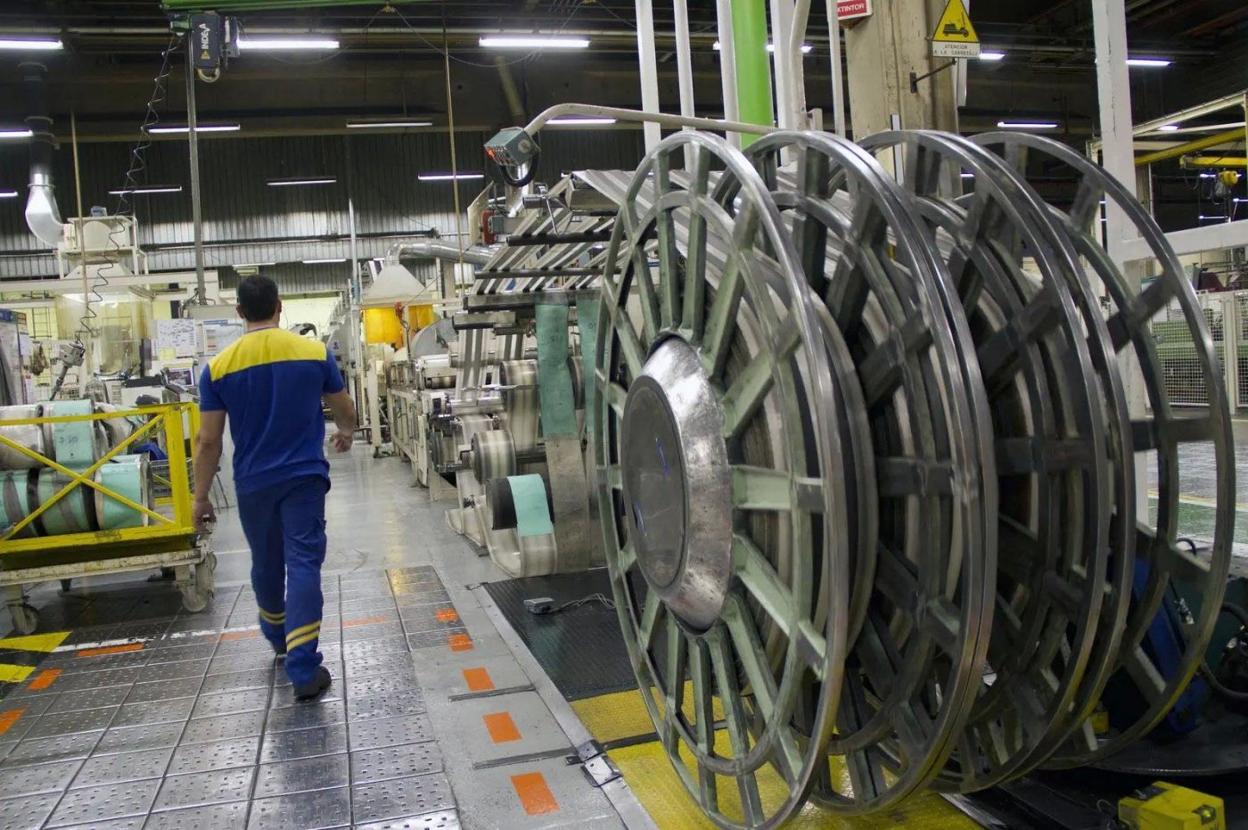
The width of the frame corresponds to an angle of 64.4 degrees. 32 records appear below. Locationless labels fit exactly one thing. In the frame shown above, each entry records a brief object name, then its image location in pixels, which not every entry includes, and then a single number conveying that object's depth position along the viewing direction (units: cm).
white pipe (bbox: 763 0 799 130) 443
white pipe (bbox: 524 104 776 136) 381
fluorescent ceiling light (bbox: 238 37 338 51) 1393
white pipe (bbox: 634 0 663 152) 577
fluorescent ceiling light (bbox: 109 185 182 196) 2221
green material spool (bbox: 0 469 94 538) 570
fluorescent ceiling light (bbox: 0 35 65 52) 1506
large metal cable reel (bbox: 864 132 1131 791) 209
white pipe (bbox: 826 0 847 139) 434
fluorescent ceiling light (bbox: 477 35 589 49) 1532
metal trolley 565
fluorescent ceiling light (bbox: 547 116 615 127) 2018
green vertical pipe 543
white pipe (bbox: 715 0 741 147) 520
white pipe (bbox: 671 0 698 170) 549
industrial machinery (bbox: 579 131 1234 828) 201
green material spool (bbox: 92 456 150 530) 582
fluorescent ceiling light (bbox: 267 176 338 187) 2547
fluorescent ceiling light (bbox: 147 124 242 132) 1956
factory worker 426
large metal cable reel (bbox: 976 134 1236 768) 215
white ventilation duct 1758
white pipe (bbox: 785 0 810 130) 402
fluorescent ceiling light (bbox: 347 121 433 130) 2031
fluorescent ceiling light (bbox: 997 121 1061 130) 2175
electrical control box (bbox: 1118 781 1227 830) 236
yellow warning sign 386
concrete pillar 407
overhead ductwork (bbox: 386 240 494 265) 1447
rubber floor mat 430
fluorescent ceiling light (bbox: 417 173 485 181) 2554
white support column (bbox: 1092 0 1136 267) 328
